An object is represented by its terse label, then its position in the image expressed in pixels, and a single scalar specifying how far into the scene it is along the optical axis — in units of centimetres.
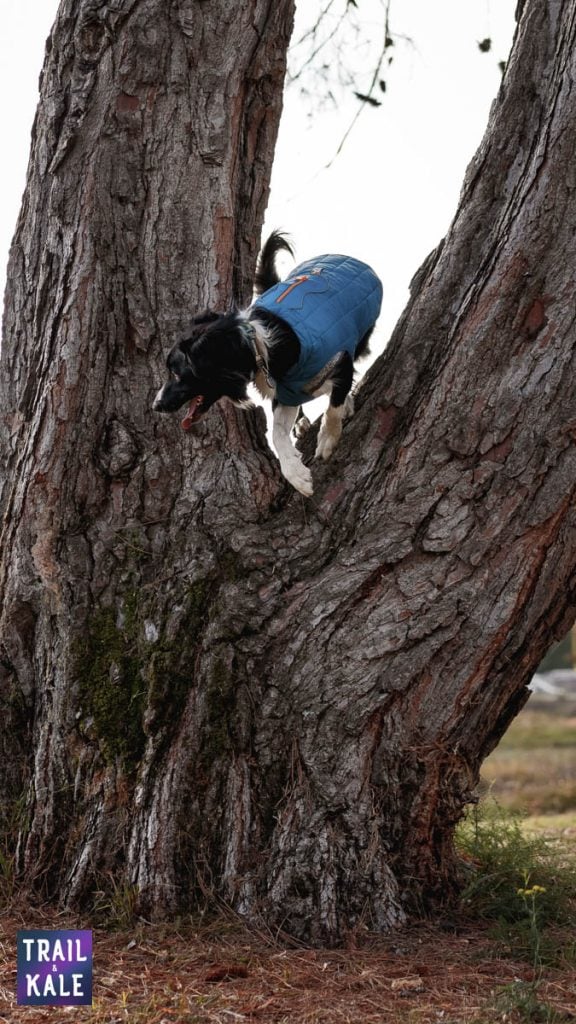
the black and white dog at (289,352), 429
